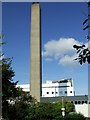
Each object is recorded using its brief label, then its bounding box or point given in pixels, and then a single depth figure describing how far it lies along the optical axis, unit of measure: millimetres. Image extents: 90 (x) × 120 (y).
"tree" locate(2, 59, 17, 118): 13459
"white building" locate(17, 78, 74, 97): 67623
